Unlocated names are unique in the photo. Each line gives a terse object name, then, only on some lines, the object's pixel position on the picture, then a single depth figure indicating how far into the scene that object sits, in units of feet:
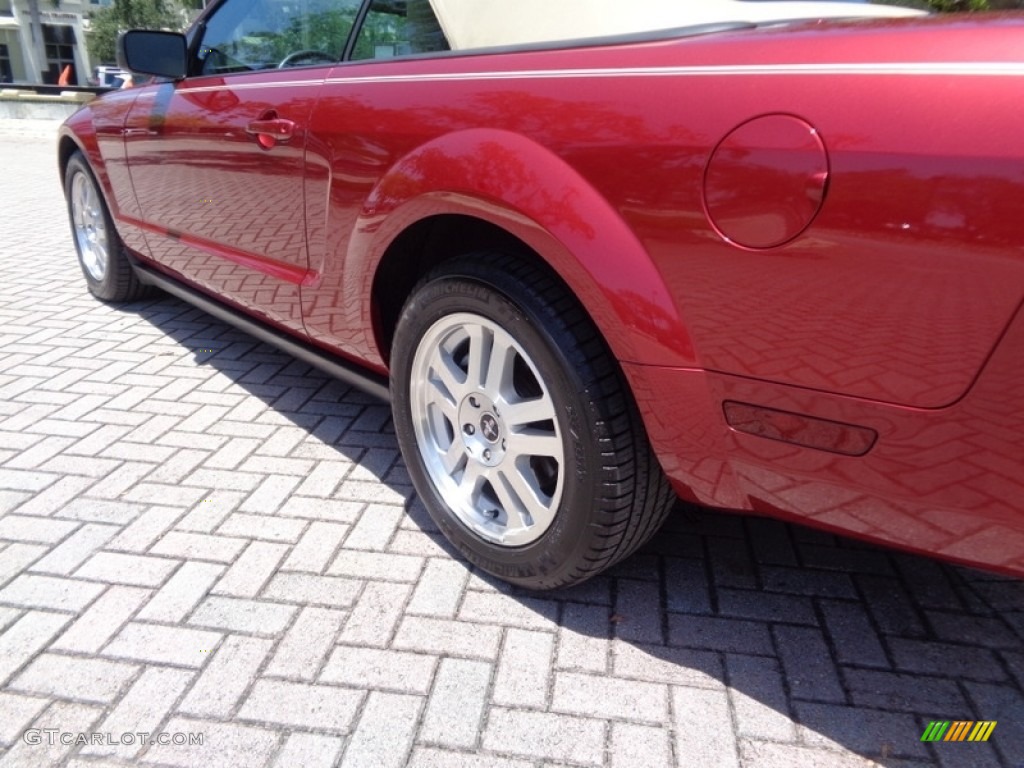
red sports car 4.22
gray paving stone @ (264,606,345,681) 6.35
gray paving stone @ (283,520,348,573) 7.63
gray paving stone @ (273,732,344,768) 5.54
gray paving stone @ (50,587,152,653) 6.63
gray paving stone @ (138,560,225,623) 6.98
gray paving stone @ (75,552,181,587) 7.43
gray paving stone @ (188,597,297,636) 6.82
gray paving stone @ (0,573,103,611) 7.11
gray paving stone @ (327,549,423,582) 7.50
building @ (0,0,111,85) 162.30
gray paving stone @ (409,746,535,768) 5.52
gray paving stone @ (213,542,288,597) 7.31
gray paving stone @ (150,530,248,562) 7.78
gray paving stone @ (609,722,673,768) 5.53
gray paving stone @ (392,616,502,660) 6.56
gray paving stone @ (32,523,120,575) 7.60
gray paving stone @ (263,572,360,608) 7.15
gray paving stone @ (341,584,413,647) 6.69
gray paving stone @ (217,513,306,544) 8.09
